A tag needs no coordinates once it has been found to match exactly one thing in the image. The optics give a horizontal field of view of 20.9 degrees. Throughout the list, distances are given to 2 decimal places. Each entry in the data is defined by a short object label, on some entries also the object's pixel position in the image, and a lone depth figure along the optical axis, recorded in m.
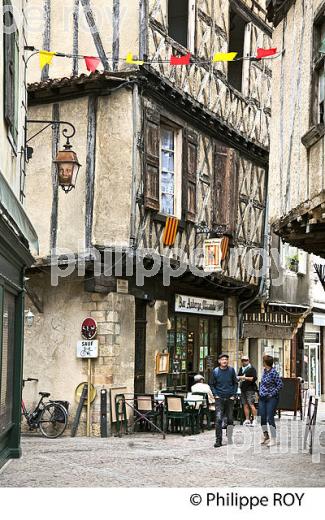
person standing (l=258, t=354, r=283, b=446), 13.42
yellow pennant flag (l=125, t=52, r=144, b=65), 14.04
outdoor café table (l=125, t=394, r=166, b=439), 15.23
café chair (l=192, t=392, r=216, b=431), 15.95
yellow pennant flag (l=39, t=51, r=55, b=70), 13.48
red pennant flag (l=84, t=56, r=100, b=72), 14.13
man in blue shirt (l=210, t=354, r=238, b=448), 13.50
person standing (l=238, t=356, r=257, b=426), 16.81
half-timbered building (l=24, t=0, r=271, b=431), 15.30
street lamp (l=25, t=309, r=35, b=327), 15.94
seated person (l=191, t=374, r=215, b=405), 16.12
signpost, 15.39
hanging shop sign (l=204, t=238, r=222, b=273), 17.39
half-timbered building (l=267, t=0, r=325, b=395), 10.64
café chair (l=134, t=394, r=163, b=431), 15.53
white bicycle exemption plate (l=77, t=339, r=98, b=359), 15.40
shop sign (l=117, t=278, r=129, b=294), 15.75
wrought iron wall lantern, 13.55
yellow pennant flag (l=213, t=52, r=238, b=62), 13.75
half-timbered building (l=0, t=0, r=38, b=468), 9.42
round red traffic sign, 15.48
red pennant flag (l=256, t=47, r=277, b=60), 12.54
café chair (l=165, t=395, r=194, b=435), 14.98
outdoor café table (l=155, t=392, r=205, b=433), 15.53
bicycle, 15.27
